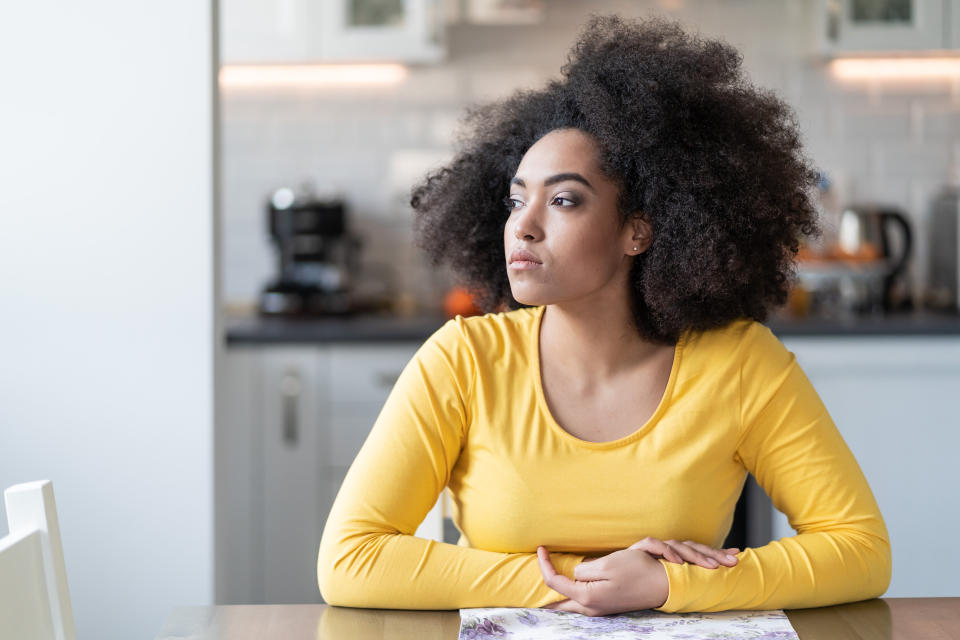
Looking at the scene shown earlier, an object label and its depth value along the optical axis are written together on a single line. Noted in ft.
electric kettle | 10.49
